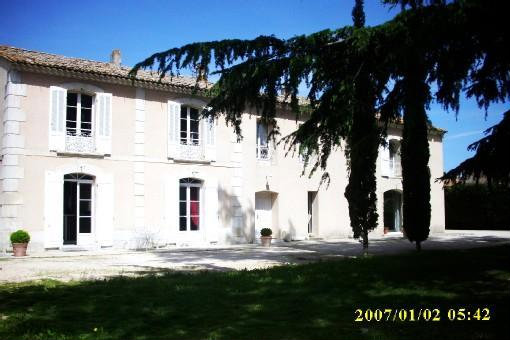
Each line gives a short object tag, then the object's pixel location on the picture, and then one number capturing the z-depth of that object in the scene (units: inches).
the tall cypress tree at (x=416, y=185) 530.6
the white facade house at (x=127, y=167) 553.9
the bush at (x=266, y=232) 665.0
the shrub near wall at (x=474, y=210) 984.9
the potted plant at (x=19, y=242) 512.7
